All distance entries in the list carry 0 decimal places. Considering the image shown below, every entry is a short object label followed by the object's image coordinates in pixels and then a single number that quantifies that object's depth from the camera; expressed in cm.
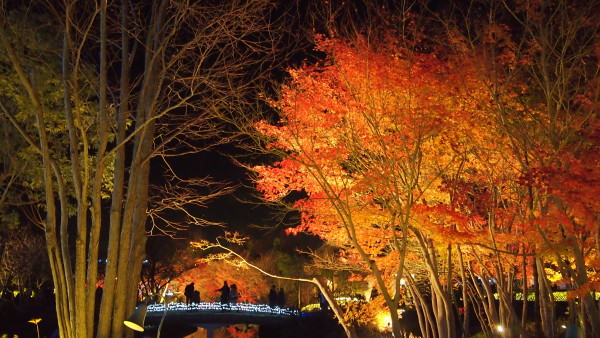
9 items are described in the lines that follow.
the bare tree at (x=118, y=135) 708
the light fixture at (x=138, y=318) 552
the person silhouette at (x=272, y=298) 2582
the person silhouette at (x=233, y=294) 2852
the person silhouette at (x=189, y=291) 2484
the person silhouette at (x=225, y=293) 2405
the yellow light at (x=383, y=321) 2134
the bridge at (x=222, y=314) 2605
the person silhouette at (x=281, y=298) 2580
